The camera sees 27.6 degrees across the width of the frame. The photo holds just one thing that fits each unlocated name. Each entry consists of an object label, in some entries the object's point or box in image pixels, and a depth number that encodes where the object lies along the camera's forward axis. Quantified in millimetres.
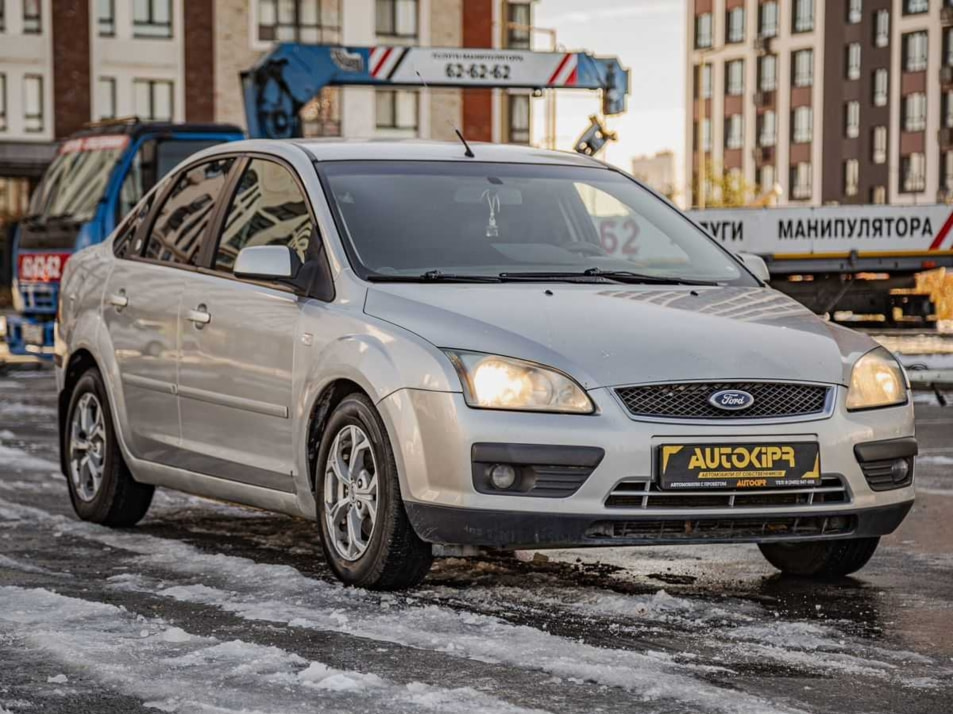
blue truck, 20281
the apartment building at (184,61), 55094
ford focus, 6312
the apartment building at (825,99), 83250
